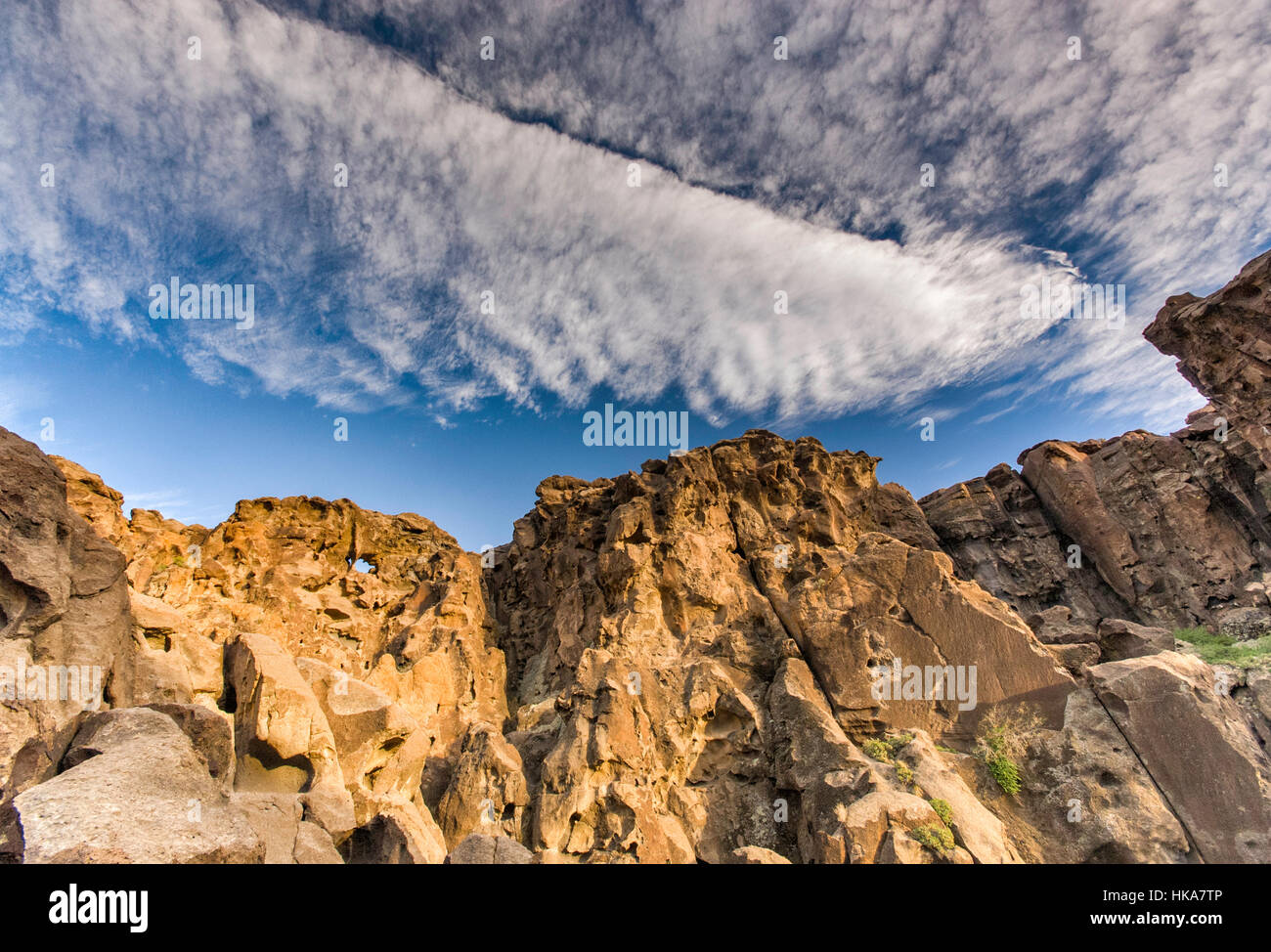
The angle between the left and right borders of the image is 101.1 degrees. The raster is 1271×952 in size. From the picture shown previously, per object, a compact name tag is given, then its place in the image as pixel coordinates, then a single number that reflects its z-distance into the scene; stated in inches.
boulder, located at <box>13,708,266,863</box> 244.8
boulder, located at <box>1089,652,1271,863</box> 475.8
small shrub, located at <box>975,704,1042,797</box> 579.2
